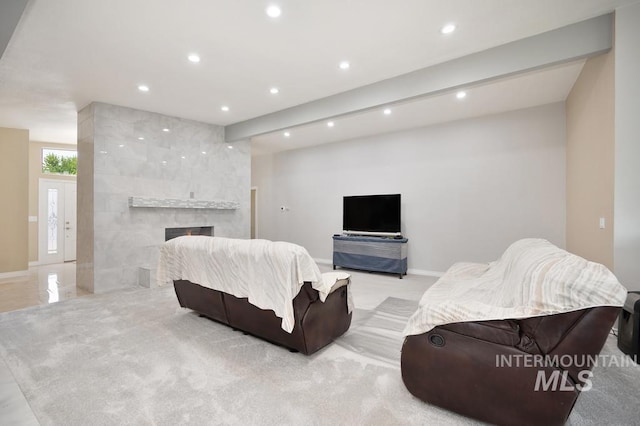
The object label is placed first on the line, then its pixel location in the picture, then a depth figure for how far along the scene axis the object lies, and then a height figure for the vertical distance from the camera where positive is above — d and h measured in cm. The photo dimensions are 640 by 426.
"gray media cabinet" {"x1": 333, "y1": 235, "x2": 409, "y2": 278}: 541 -81
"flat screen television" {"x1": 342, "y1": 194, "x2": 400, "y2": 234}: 572 -4
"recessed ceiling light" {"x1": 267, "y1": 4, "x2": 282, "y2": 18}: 246 +174
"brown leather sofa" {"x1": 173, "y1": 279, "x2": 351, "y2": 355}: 230 -93
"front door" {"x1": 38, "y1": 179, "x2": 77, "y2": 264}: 682 -19
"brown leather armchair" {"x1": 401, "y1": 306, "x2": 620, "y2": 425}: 136 -79
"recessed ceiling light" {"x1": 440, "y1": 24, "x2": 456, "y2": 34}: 271 +173
